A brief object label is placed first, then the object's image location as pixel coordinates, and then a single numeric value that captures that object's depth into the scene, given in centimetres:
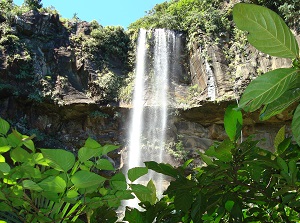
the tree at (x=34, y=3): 1518
